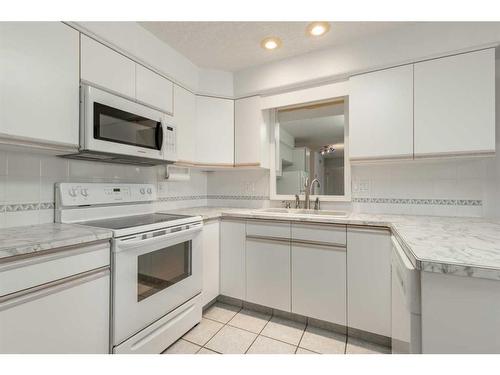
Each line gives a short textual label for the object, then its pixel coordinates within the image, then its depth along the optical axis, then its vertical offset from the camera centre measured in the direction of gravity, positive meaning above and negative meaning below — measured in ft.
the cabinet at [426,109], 5.03 +1.89
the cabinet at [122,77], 4.60 +2.55
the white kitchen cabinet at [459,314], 2.31 -1.31
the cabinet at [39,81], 3.55 +1.79
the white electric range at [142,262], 4.10 -1.51
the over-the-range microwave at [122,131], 4.46 +1.28
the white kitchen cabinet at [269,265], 6.03 -2.05
